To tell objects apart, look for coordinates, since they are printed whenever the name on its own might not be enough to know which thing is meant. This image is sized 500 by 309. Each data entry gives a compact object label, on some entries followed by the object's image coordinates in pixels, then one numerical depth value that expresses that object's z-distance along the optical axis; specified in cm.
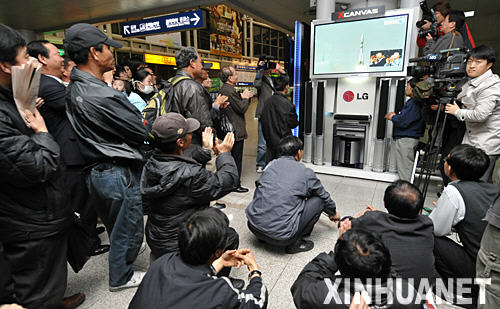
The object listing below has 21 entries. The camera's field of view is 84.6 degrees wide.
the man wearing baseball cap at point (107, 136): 158
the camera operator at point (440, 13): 289
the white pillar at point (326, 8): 425
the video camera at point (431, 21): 282
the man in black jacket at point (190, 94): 243
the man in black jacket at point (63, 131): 179
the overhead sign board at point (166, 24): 497
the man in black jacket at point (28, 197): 118
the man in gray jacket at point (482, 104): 235
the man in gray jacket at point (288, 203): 206
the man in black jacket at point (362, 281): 95
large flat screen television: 365
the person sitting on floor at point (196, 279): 90
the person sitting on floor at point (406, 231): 132
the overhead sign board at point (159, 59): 1120
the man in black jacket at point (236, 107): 364
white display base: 397
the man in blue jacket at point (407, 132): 325
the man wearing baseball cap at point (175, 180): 156
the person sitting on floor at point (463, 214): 154
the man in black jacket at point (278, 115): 374
